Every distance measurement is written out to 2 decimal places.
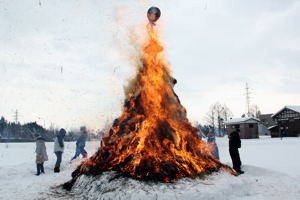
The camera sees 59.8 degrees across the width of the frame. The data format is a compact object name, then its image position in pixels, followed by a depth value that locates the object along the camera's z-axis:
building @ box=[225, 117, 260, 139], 44.84
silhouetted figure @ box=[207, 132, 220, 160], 12.40
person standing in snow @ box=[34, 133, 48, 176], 12.12
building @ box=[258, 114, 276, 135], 77.75
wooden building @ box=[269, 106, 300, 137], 41.78
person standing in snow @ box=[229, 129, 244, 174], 10.62
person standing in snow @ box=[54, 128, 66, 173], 12.90
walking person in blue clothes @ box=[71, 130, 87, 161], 15.06
